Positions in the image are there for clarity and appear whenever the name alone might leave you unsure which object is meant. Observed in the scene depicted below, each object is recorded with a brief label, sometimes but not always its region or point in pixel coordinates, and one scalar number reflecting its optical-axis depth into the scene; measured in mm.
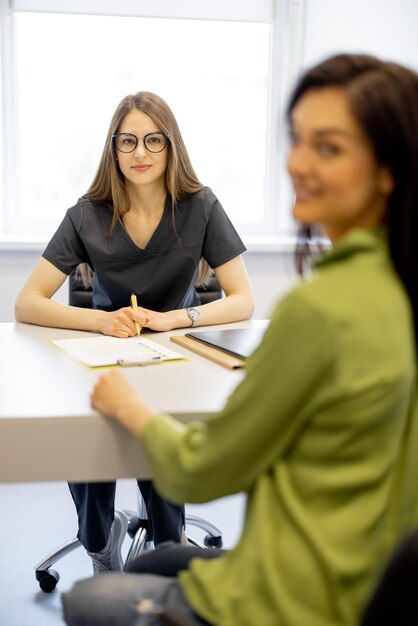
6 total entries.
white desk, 1048
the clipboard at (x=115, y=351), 1355
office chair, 1926
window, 3396
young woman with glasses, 1987
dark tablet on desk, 1438
